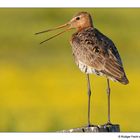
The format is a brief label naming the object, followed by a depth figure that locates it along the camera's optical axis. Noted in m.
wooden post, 10.25
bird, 11.40
